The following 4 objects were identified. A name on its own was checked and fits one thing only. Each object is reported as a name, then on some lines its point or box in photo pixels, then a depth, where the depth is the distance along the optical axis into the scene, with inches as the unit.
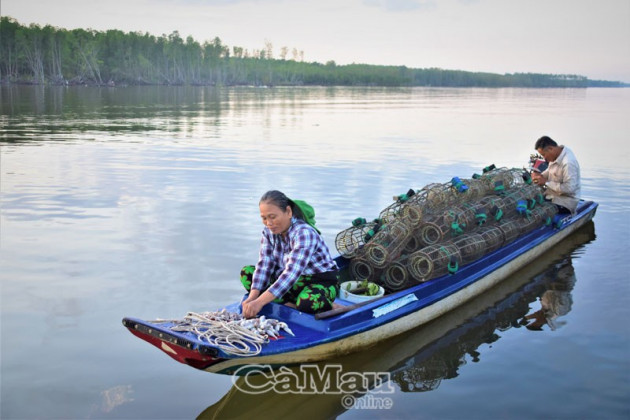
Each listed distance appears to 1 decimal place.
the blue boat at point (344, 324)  197.2
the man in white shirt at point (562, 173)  418.6
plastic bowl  255.1
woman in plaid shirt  220.5
